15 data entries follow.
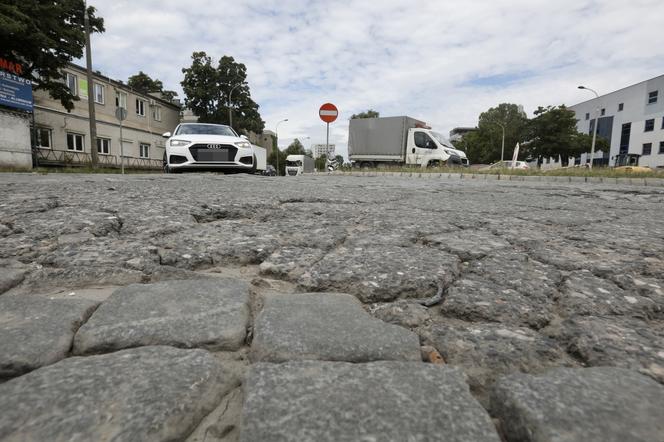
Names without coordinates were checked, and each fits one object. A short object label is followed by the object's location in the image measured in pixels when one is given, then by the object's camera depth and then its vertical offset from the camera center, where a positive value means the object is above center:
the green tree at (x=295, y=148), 73.80 +5.50
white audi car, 7.38 +0.45
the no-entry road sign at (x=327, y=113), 14.09 +2.38
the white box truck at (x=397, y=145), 16.56 +1.59
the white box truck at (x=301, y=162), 36.58 +1.34
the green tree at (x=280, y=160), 55.12 +2.15
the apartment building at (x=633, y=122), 37.31 +6.77
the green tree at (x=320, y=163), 58.43 +2.00
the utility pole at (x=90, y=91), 14.70 +3.33
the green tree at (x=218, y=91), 33.94 +7.56
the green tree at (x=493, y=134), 48.59 +6.12
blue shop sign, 13.46 +2.84
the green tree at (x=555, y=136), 37.19 +4.74
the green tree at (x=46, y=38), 15.16 +5.59
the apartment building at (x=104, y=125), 19.67 +2.78
